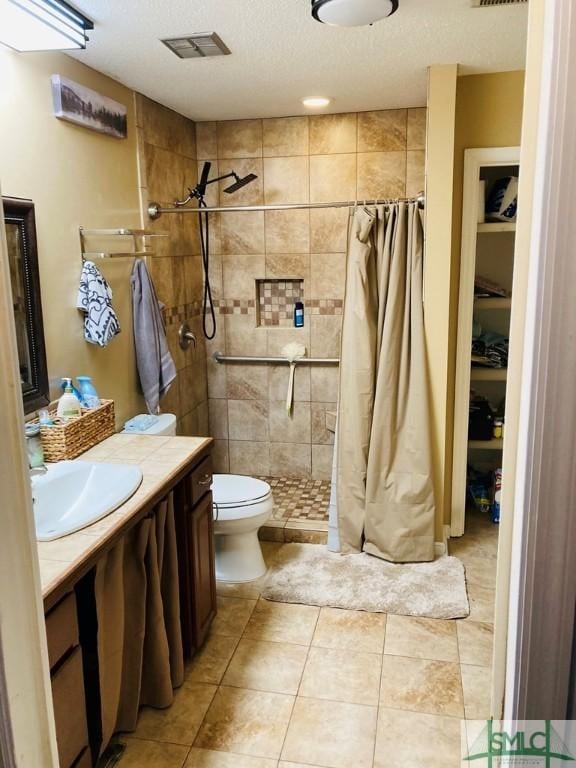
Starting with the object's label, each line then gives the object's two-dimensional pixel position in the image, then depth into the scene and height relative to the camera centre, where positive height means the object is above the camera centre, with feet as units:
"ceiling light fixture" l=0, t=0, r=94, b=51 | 6.34 +2.55
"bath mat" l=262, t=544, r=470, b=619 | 9.57 -4.92
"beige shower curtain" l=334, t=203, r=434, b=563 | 10.39 -2.07
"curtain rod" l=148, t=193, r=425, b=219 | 10.40 +1.06
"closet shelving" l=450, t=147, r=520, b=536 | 10.41 -0.70
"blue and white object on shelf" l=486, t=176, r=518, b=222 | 10.96 +1.13
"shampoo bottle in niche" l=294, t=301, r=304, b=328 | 13.61 -0.96
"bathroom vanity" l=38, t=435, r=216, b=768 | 5.41 -2.91
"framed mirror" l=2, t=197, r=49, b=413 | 7.38 -0.29
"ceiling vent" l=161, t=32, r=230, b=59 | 7.84 +2.82
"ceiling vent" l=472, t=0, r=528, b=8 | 6.94 +2.83
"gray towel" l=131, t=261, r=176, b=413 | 10.23 -1.07
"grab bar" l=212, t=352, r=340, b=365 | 13.55 -1.92
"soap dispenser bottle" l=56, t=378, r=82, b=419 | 8.00 -1.66
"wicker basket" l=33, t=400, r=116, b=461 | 7.73 -1.99
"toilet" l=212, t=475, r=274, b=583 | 10.04 -4.05
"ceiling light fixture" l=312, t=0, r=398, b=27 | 6.63 +2.70
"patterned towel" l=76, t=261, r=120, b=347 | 8.66 -0.45
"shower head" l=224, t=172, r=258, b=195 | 12.39 +1.68
